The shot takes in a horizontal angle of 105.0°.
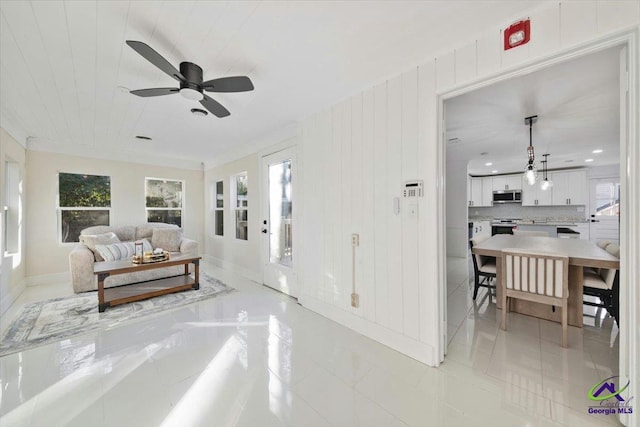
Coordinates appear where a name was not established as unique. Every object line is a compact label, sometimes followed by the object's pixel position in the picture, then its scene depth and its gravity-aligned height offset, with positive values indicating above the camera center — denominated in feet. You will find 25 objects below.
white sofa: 12.14 -2.62
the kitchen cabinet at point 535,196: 22.85 +1.17
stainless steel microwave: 24.18 +1.22
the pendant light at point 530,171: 11.87 +1.85
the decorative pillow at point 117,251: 13.15 -2.14
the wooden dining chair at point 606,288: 8.09 -2.69
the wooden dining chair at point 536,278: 7.63 -2.33
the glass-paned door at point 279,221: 12.10 -0.59
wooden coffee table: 10.28 -3.77
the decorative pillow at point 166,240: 16.08 -1.88
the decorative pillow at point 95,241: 13.34 -1.59
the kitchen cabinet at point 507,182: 23.99 +2.61
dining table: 7.97 -1.75
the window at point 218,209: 18.83 +0.14
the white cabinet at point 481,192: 25.89 +1.75
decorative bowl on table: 11.80 -2.27
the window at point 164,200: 18.30 +0.89
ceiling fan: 6.56 +3.50
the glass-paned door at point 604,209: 20.93 -0.14
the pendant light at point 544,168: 15.28 +3.46
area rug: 7.98 -4.09
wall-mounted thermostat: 6.93 +0.58
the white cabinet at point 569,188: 21.52 +1.78
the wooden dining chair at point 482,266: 11.06 -2.69
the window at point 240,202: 15.87 +0.57
